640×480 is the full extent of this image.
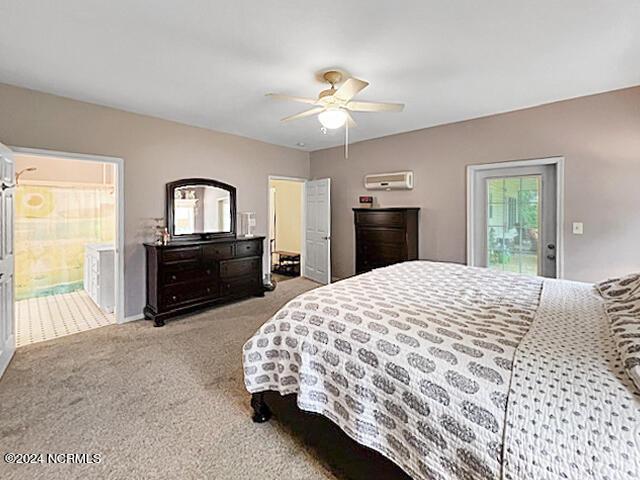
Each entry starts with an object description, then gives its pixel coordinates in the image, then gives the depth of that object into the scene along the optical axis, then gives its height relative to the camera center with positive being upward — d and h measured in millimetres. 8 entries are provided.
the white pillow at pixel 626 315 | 1066 -365
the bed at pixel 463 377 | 958 -535
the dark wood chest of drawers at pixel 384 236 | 4504 +20
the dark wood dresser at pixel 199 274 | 3832 -476
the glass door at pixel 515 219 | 3766 +223
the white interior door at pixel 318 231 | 5703 +121
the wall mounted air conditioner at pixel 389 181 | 4785 +872
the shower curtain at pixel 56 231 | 5145 +115
